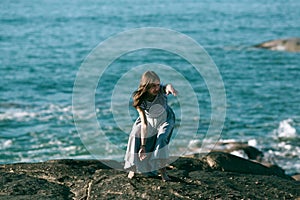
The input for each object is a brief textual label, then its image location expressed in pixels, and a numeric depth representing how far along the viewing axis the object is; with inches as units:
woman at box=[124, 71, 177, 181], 386.3
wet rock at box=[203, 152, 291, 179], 482.0
